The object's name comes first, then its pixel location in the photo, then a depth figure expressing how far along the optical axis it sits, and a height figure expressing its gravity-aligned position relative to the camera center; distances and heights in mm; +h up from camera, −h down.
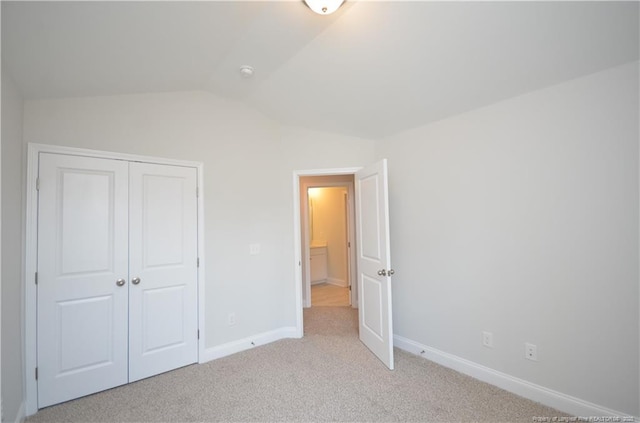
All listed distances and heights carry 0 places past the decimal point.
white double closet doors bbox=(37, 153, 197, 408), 2143 -404
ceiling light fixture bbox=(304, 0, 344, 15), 1516 +1158
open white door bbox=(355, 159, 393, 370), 2641 -425
